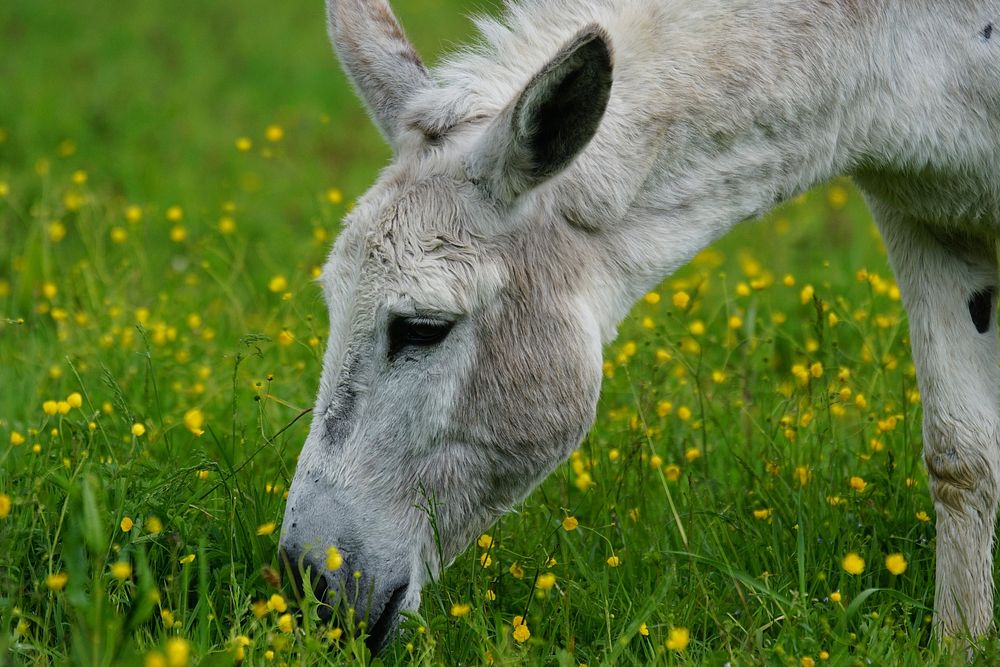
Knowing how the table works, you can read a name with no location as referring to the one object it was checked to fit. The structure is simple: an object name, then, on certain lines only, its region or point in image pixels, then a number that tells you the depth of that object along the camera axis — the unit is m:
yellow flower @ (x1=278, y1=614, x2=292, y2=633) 5.46
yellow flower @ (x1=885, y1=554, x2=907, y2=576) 6.16
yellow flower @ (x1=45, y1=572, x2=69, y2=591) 5.14
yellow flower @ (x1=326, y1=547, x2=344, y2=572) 5.57
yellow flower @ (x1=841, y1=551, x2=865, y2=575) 5.93
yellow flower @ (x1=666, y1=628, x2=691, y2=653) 5.45
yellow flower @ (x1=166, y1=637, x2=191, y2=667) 4.36
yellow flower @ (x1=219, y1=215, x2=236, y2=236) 11.24
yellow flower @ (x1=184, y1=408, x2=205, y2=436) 7.69
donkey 5.83
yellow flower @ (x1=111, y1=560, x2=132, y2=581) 4.82
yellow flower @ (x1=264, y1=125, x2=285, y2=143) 10.87
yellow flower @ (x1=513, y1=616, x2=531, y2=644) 5.97
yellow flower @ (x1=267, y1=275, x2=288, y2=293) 9.05
